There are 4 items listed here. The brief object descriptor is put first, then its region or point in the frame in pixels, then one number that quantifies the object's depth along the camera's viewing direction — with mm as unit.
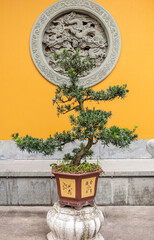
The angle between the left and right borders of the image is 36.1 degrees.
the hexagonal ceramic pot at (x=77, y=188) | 1474
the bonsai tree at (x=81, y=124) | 1380
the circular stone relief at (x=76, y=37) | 2848
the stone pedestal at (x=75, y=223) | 1440
